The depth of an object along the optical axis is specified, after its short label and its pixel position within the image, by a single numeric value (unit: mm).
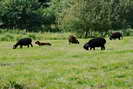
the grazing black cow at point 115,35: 53000
